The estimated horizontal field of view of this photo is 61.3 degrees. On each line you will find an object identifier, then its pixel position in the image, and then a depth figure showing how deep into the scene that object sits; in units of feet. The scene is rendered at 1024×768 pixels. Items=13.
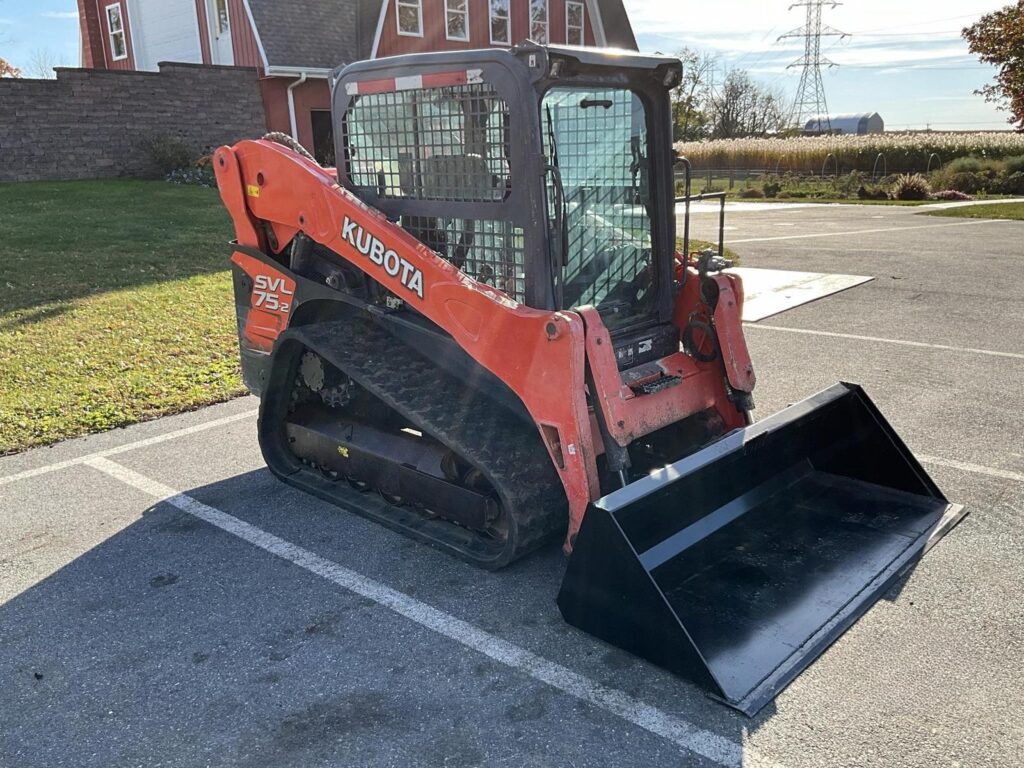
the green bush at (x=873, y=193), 88.31
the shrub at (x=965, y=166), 96.99
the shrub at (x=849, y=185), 93.45
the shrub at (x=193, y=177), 59.16
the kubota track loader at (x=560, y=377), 11.55
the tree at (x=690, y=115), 178.91
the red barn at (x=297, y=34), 66.33
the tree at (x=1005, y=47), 88.58
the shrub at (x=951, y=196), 85.66
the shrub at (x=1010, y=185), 91.09
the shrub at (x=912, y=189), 87.66
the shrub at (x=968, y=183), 92.38
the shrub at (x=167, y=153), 60.64
